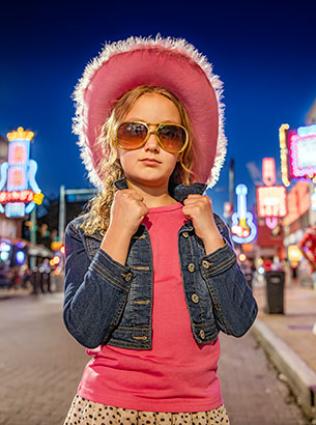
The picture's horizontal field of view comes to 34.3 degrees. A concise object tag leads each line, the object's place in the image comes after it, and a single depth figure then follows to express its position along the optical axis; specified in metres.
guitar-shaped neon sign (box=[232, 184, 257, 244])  37.34
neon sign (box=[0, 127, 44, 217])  25.30
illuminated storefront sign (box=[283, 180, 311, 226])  40.25
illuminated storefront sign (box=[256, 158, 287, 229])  34.28
